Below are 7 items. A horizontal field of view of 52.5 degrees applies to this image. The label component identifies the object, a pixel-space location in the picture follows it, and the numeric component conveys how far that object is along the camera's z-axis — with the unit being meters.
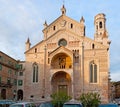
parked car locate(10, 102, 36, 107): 9.94
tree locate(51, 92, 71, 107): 12.86
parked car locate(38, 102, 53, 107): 11.98
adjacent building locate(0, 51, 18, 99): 26.79
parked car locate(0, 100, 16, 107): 15.76
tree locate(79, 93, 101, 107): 10.12
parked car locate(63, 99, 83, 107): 9.07
